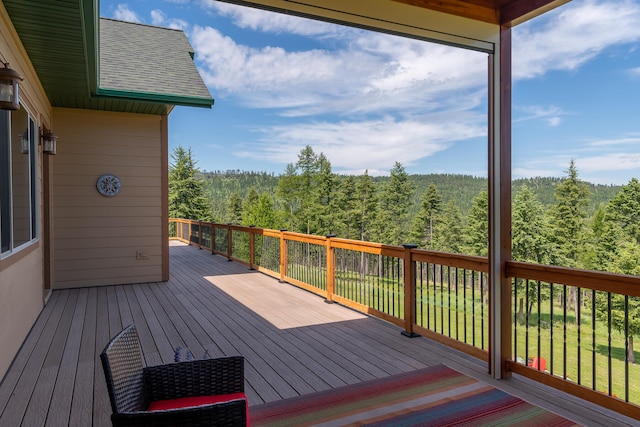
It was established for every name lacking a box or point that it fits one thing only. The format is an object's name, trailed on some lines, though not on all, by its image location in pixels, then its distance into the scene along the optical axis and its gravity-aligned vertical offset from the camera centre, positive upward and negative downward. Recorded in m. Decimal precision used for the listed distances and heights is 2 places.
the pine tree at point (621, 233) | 29.67 -2.20
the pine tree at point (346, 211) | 39.88 -0.41
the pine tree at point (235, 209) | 44.88 -0.16
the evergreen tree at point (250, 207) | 37.69 +0.06
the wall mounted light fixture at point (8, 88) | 2.64 +0.82
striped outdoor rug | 2.48 -1.35
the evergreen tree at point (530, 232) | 35.28 -2.37
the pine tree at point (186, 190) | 34.59 +1.60
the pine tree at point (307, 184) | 39.25 +2.34
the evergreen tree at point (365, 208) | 40.34 -0.12
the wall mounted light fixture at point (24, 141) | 4.12 +0.72
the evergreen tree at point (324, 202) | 39.09 +0.50
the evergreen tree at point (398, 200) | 42.97 +0.73
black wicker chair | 1.48 -0.79
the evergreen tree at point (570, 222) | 33.78 -1.44
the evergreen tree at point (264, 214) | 36.53 -0.62
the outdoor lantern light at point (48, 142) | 5.17 +0.88
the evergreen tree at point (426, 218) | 41.91 -1.22
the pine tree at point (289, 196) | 39.16 +1.13
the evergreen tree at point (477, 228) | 36.81 -2.12
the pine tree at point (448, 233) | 41.53 -2.80
